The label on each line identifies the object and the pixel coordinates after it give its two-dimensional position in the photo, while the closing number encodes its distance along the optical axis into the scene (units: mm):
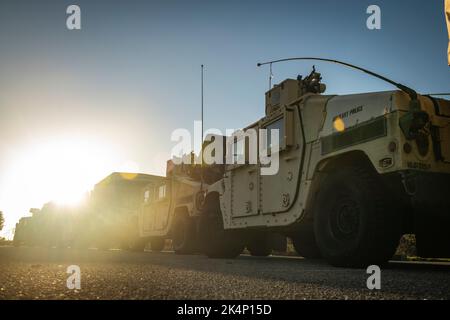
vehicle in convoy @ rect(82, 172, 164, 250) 15125
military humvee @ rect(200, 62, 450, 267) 4504
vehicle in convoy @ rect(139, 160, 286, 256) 9211
